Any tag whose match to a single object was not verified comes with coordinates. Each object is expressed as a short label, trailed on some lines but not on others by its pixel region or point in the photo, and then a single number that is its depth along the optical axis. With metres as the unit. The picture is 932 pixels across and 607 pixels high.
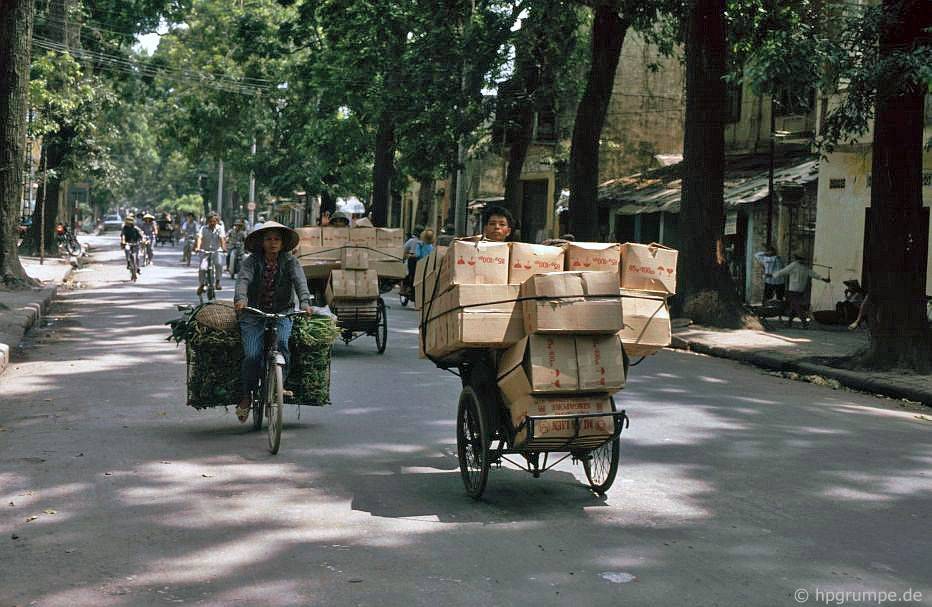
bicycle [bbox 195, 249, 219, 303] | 23.33
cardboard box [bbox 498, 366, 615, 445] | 6.63
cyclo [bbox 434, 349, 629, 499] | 6.66
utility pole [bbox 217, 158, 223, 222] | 81.44
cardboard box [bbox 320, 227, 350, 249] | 15.56
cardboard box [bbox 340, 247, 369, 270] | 15.16
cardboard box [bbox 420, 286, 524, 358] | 6.70
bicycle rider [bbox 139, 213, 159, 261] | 36.31
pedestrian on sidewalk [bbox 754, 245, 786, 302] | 23.95
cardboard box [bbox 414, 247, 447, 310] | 7.45
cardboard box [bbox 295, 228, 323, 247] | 15.49
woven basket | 9.02
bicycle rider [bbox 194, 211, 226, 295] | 23.61
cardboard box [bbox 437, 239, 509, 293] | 6.81
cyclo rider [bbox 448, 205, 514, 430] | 7.07
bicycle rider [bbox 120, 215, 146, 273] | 30.08
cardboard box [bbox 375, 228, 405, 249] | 16.19
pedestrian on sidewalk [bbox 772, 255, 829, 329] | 22.52
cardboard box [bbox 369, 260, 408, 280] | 16.06
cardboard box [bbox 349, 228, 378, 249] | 15.83
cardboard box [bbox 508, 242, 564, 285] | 6.89
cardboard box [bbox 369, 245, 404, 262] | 16.08
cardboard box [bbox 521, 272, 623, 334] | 6.57
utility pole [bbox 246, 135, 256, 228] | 67.72
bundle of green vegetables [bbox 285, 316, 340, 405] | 9.12
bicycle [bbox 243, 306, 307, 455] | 8.35
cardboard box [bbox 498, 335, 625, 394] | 6.57
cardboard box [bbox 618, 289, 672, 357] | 7.11
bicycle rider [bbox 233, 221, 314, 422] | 8.95
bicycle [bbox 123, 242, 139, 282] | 29.80
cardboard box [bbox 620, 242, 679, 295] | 7.25
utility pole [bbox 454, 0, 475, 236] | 34.28
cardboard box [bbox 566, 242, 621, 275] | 7.07
